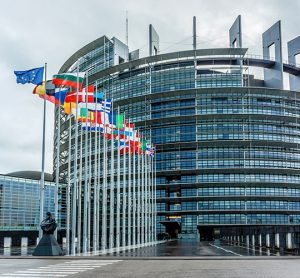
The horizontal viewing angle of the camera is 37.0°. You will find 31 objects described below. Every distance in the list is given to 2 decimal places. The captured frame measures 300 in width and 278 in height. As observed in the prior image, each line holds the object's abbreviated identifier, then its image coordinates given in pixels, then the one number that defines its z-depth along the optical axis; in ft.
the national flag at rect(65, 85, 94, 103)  127.13
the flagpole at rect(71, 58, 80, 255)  111.08
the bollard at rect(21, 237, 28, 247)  182.91
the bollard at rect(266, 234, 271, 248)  157.64
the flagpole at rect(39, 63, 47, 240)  111.04
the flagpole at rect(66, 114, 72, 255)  117.16
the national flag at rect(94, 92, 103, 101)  136.65
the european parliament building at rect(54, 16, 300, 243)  330.13
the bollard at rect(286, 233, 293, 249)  127.71
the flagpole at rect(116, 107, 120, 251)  165.48
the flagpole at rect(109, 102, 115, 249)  155.25
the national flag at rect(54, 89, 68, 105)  122.11
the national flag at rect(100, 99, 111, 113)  141.69
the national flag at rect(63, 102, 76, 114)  125.70
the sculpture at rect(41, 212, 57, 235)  101.76
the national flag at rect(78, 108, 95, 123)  132.34
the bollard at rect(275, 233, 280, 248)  142.61
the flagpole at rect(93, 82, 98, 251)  133.47
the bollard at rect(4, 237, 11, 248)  172.19
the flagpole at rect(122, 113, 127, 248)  171.45
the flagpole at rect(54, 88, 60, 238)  116.59
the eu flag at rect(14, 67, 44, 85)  115.65
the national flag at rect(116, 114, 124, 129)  163.02
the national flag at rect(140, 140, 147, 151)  202.45
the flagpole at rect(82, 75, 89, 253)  122.98
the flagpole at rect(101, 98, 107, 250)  144.36
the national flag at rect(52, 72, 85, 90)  120.67
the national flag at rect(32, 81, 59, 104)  119.65
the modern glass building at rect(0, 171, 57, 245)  256.52
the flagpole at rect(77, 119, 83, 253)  133.24
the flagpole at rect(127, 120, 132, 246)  180.55
